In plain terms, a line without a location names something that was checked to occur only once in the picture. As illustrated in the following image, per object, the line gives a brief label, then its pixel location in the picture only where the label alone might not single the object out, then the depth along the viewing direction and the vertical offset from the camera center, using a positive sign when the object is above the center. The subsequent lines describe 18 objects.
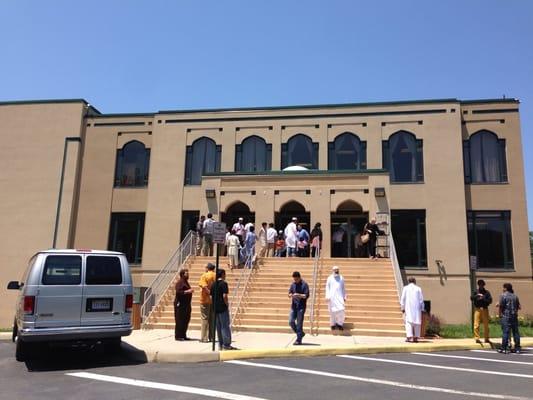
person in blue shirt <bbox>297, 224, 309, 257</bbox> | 19.84 +1.69
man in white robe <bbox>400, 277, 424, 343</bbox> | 12.54 -0.58
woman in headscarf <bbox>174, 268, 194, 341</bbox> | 12.09 -0.65
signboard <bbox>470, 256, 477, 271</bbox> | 17.22 +0.89
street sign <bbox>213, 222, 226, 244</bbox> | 10.50 +1.04
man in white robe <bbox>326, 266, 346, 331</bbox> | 13.61 -0.41
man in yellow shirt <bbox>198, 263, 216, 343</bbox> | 11.45 -0.48
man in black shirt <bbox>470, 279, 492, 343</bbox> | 12.37 -0.48
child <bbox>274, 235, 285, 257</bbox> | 20.38 +1.45
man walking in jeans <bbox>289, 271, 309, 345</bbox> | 11.45 -0.45
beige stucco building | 21.84 +4.89
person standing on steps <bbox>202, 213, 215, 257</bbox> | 20.36 +1.63
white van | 8.95 -0.42
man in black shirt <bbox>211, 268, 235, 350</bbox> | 10.47 -0.67
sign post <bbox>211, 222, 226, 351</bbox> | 10.35 +0.94
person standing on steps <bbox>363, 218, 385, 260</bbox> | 19.06 +1.92
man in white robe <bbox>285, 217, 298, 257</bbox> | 19.66 +1.72
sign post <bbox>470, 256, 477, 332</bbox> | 17.27 +0.65
